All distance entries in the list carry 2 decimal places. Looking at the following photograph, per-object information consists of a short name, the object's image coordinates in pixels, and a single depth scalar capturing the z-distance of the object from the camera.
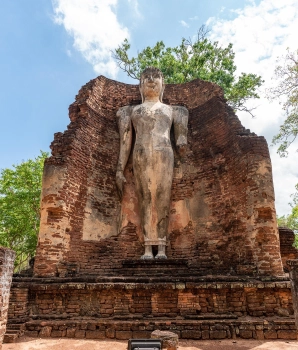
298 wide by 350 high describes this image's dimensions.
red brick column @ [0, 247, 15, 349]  3.84
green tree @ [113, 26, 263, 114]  16.02
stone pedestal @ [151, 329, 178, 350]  4.06
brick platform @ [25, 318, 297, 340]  5.18
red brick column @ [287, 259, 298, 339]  3.79
